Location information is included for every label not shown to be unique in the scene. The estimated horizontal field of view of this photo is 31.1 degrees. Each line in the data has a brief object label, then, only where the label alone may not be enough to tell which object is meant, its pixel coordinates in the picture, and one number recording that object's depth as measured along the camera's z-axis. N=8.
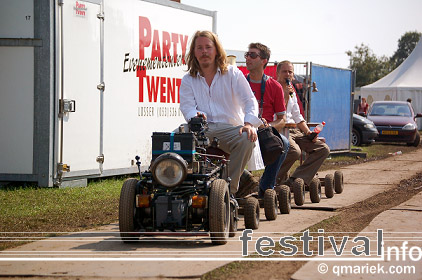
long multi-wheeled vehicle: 6.41
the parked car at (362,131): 25.59
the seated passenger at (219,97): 7.54
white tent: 41.56
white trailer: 11.26
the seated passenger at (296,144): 10.33
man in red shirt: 9.30
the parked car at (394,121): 27.14
